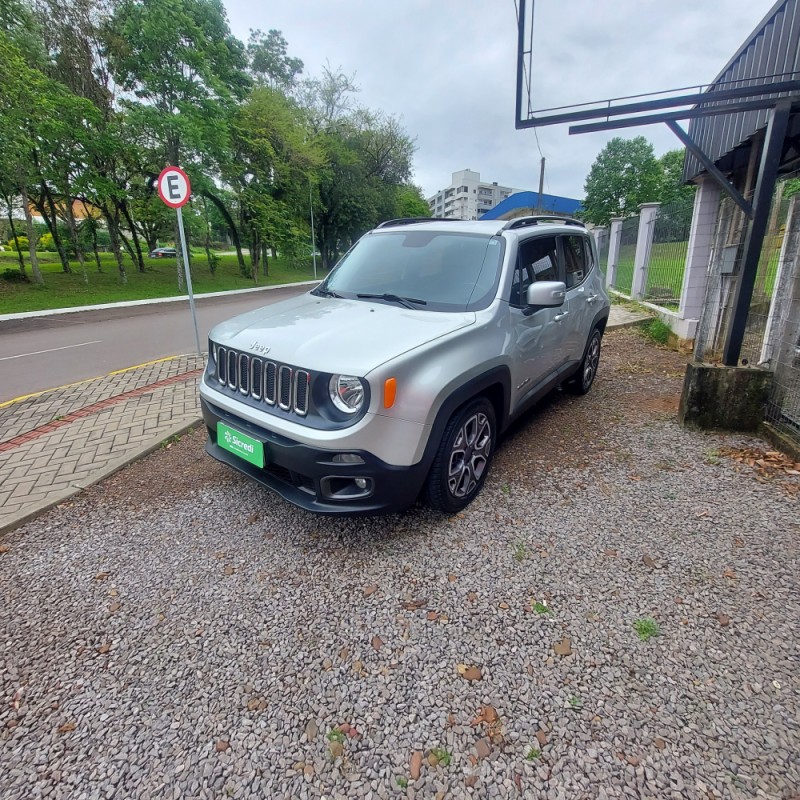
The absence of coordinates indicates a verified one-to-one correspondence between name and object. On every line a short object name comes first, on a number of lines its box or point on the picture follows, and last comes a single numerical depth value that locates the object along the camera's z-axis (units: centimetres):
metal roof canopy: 383
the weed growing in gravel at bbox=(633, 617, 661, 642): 217
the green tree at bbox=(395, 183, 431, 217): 4269
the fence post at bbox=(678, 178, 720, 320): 760
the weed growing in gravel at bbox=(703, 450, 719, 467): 379
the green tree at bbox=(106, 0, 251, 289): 1766
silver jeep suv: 246
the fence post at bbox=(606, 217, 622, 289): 1308
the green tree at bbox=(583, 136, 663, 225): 5744
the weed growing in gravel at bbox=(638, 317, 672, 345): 816
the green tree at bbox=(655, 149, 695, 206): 5511
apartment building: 10600
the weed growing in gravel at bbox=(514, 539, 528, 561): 272
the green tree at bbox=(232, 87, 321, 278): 2483
